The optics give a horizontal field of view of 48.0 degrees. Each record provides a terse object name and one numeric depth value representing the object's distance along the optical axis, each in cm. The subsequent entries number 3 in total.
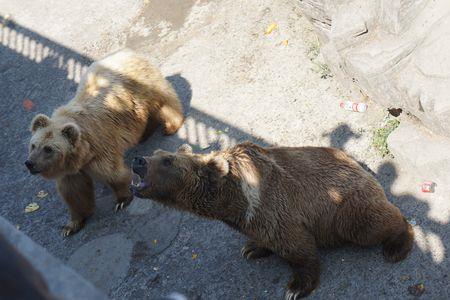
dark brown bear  401
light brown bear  512
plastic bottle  549
